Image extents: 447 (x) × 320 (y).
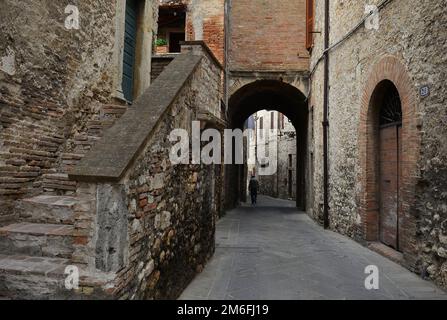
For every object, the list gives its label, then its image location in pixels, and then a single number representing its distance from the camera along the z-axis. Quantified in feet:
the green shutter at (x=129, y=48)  23.04
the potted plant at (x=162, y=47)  38.96
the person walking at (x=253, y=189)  58.85
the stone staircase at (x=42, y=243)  8.46
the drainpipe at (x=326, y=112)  30.10
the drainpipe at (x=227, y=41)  37.92
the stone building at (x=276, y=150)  73.41
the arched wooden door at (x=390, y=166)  19.34
